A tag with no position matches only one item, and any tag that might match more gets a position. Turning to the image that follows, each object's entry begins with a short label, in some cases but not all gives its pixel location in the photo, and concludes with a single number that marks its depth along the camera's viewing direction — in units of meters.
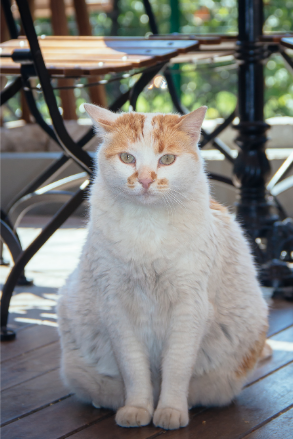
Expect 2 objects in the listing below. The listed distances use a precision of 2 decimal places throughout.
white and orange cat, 1.79
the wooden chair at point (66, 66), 2.02
